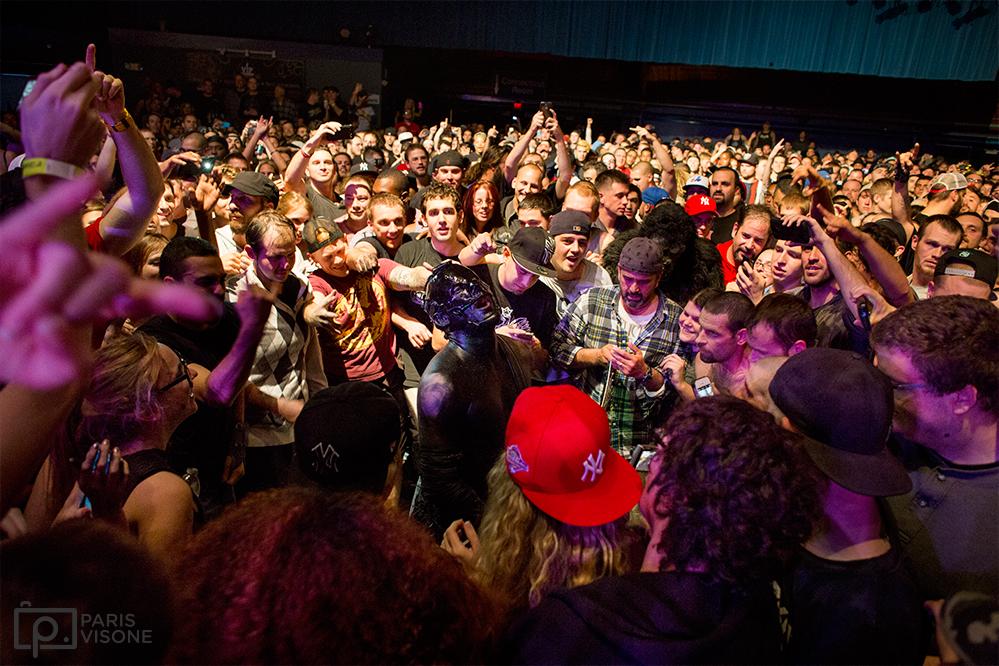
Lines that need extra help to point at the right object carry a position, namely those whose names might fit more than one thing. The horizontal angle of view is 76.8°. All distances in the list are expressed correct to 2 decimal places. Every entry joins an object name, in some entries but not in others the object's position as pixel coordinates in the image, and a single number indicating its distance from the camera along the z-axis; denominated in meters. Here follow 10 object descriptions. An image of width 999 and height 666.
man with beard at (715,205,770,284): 3.88
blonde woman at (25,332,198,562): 1.50
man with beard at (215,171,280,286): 3.78
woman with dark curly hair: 1.09
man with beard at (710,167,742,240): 5.00
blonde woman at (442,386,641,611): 1.44
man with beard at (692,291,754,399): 2.46
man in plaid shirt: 2.63
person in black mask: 2.02
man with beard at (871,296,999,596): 1.61
